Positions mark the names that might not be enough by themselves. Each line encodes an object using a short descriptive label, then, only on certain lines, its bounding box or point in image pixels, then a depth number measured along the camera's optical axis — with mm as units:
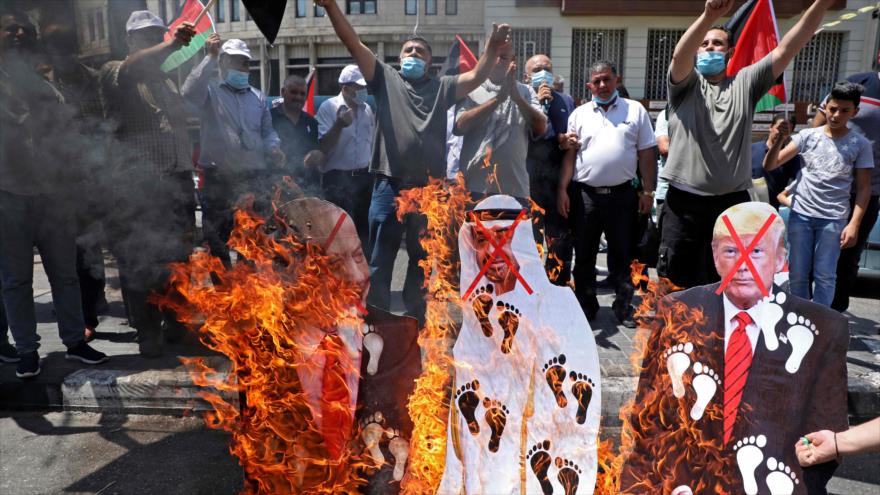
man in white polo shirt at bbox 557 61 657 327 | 4355
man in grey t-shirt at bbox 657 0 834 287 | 3189
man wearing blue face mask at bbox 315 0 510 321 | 3400
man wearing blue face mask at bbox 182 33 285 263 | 4258
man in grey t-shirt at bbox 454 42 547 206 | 3656
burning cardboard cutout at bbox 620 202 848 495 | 2254
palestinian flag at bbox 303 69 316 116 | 5424
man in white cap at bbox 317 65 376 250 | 4695
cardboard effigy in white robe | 2373
